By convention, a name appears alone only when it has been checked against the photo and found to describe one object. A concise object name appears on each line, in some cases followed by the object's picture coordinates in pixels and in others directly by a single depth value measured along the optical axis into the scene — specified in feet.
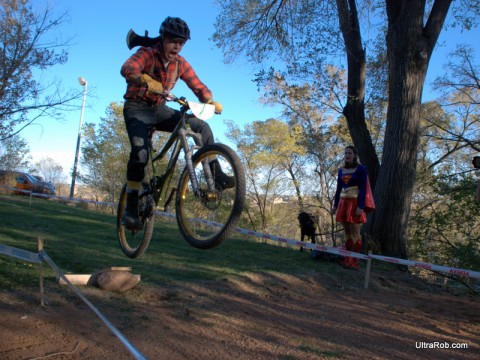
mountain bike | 10.78
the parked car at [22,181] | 86.79
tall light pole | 86.25
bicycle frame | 11.53
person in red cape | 24.68
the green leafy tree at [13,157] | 125.08
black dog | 34.91
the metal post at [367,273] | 25.89
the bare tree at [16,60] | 36.09
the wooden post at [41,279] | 15.71
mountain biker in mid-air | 11.98
